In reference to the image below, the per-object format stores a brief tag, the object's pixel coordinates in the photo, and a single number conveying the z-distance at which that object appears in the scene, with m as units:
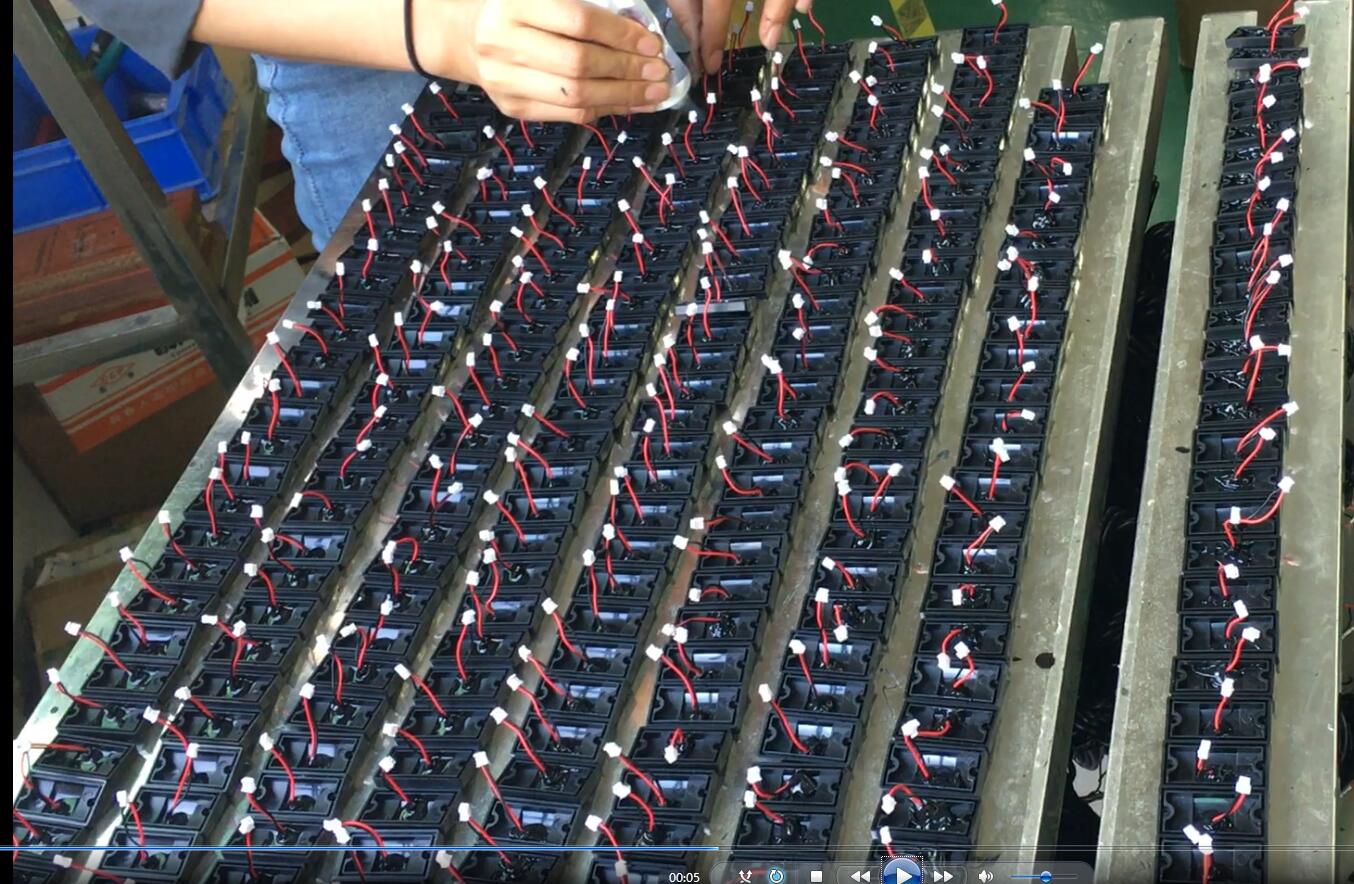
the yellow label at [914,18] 3.04
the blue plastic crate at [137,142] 2.79
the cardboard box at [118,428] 3.06
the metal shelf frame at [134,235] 2.29
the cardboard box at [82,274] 2.79
